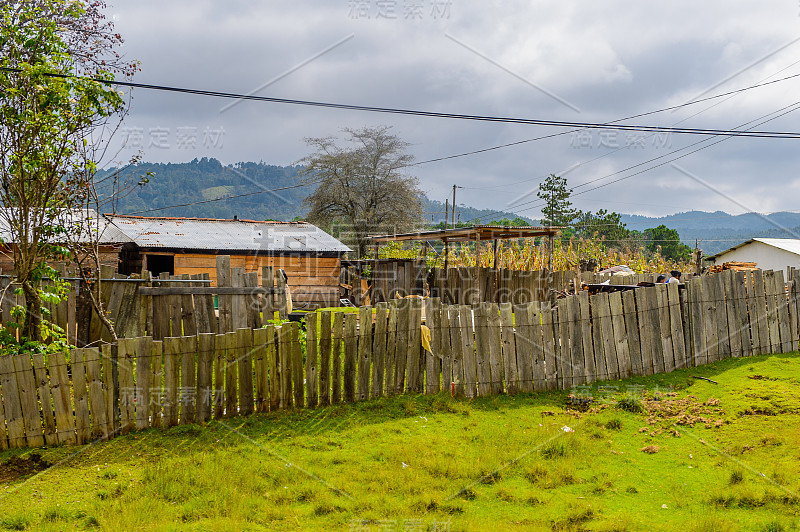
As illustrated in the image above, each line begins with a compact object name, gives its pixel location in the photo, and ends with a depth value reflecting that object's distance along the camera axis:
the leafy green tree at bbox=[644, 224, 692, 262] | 67.08
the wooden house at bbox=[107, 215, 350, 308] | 23.02
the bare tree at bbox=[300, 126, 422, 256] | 46.16
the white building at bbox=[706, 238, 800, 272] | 33.16
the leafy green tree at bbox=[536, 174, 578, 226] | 65.75
